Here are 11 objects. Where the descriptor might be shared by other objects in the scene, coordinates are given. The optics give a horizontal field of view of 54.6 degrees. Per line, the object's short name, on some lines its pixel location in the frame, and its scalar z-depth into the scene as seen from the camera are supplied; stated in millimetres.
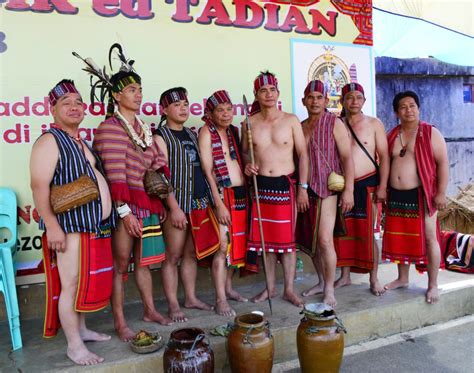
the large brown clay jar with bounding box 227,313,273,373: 3018
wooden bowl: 3188
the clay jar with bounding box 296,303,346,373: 3172
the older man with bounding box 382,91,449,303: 4230
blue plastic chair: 3311
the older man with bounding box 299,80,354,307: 4277
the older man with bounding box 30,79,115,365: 2990
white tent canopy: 8797
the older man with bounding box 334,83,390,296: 4465
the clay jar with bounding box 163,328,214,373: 2797
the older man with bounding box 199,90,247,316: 4051
